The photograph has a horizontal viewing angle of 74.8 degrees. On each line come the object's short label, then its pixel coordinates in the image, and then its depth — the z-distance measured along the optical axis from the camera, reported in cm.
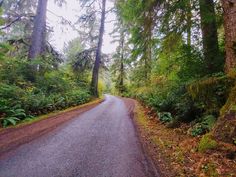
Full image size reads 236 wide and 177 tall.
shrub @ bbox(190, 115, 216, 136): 418
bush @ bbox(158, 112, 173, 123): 586
